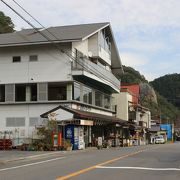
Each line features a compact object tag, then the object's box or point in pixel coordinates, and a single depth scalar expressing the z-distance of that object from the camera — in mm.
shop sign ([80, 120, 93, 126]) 39356
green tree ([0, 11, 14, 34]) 73188
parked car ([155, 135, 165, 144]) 87806
